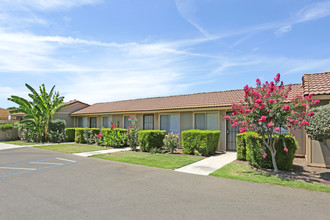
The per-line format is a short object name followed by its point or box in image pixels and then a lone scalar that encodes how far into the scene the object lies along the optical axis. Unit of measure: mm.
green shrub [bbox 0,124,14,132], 22262
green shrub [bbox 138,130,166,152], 12469
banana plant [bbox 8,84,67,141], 18500
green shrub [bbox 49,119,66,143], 18984
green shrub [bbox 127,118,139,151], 13162
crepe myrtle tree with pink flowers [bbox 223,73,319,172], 7020
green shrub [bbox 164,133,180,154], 11991
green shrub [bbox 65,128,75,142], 19500
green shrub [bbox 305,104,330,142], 6406
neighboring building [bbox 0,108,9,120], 35100
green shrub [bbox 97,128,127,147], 14555
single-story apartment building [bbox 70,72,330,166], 8622
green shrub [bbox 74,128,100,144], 17641
